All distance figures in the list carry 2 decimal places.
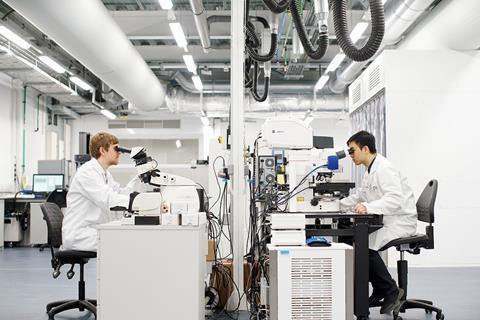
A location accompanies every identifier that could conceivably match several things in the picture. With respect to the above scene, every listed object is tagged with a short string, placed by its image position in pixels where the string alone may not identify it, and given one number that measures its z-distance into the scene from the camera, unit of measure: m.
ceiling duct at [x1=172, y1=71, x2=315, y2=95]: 9.71
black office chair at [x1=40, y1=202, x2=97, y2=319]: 3.15
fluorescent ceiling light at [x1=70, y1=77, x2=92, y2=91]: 8.48
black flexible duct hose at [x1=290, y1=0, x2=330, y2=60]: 3.48
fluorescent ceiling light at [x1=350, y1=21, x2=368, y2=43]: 5.44
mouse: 2.59
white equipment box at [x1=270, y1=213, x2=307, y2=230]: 2.58
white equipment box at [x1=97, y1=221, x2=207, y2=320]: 2.52
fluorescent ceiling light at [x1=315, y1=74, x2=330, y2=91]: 8.20
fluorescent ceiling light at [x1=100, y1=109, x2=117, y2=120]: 10.75
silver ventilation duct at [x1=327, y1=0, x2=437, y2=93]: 5.23
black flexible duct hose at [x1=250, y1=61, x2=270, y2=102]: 5.30
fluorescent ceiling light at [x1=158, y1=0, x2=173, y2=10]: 4.80
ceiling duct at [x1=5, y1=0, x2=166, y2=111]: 4.36
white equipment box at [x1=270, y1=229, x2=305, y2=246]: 2.58
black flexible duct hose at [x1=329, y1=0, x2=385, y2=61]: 2.62
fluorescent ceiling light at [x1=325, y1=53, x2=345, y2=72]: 6.76
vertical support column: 3.48
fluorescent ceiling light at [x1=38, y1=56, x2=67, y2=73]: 7.08
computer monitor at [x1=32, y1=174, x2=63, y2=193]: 7.88
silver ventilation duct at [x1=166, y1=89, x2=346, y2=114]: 9.80
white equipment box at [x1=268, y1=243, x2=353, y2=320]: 2.50
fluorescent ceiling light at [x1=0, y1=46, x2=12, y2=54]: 6.48
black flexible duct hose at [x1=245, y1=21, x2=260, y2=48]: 4.69
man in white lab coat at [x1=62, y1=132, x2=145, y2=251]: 3.16
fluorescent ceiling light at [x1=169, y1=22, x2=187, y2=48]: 5.54
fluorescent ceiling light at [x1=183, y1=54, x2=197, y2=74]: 7.04
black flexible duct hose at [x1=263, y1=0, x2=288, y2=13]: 3.40
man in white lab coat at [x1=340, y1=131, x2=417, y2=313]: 3.15
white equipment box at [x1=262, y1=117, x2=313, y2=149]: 3.12
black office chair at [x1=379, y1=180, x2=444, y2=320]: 3.15
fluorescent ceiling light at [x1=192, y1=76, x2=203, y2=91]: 8.61
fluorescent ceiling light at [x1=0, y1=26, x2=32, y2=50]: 5.66
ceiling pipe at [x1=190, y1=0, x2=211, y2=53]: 5.32
